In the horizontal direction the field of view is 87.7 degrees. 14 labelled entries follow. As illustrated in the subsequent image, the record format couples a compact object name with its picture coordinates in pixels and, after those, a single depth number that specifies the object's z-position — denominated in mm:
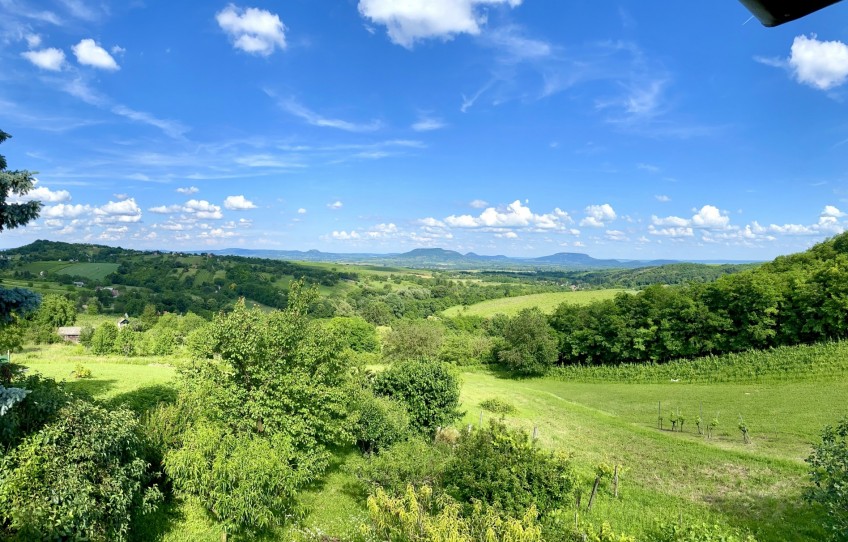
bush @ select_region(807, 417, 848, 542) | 12016
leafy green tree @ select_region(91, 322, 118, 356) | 58500
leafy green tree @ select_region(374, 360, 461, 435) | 25766
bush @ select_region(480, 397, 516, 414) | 35656
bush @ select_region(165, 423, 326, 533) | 13695
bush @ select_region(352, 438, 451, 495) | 17656
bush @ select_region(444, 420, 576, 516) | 14516
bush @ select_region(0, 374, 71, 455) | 11086
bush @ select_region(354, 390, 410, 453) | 22719
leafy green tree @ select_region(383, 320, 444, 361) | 55562
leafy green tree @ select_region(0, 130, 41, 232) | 10080
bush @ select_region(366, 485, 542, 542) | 10211
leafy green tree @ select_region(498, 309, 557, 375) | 61312
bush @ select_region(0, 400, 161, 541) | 10430
